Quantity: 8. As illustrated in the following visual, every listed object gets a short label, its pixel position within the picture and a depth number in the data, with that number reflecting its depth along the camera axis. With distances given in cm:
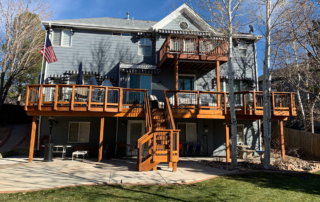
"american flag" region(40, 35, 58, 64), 1145
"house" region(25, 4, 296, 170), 1036
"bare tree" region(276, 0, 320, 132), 1016
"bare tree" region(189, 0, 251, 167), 893
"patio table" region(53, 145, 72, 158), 1080
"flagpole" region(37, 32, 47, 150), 1169
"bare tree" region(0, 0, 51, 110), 1482
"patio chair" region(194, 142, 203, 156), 1275
